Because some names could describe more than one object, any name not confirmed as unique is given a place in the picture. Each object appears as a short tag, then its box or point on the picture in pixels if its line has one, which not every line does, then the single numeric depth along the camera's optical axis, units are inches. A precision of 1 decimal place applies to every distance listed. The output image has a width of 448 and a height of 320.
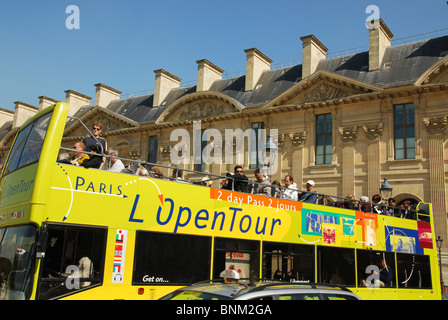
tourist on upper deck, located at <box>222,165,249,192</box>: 377.1
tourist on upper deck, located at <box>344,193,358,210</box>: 469.7
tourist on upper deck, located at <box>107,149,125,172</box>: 340.2
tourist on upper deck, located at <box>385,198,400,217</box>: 505.3
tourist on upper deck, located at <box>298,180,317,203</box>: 431.5
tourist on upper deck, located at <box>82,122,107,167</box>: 320.8
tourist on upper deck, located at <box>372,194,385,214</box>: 489.1
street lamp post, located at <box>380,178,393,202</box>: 676.4
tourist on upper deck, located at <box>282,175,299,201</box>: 420.3
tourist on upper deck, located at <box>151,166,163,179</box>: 370.0
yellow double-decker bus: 264.5
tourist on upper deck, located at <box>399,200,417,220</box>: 531.3
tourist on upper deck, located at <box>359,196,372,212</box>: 477.7
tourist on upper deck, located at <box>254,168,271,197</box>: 400.3
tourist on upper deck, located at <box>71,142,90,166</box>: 305.0
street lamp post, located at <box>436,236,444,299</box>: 872.9
